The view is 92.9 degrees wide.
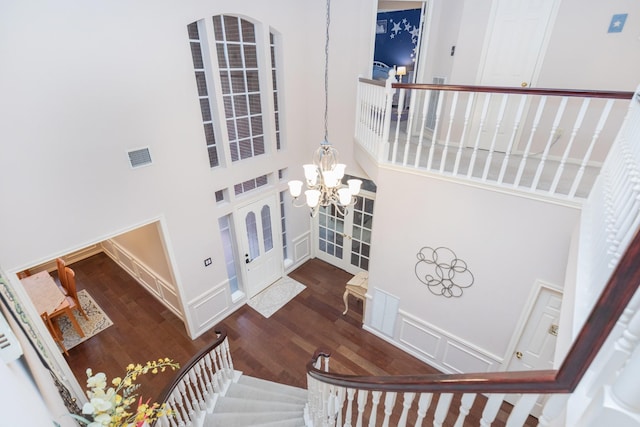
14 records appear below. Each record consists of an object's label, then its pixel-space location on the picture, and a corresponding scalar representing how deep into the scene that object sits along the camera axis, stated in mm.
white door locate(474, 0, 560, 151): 3736
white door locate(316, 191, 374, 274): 5852
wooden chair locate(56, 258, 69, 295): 4951
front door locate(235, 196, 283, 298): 5207
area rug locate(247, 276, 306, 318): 5492
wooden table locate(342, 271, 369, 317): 5117
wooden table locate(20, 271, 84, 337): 4645
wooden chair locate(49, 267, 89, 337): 4653
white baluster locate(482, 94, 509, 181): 2763
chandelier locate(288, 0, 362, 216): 2705
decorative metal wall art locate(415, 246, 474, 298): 3668
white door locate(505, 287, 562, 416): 3275
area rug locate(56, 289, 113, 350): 4840
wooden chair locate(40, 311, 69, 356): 4480
